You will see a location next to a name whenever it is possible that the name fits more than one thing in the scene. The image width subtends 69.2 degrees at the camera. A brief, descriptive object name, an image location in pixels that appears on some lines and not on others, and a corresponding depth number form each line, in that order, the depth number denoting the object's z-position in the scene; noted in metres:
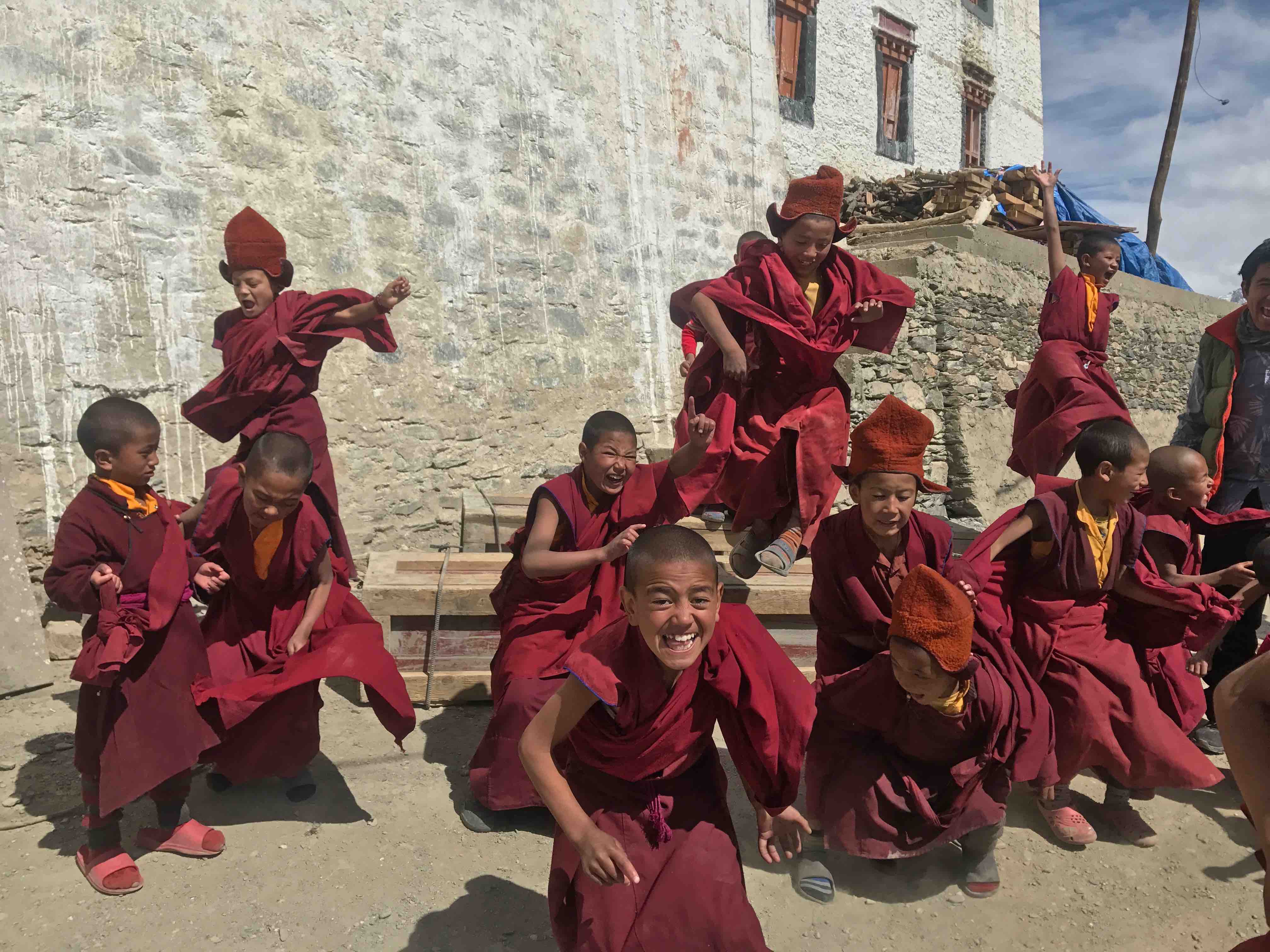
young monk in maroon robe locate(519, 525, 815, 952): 1.89
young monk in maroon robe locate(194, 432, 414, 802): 2.71
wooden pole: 17.77
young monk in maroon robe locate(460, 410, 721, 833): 2.86
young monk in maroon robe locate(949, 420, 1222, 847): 2.83
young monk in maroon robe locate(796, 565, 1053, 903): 2.48
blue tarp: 13.92
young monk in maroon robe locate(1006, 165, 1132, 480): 4.35
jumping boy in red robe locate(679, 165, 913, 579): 3.81
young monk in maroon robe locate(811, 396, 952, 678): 2.66
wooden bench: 3.72
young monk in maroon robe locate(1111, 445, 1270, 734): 3.03
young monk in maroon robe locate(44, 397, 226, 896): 2.46
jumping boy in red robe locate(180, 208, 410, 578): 3.74
